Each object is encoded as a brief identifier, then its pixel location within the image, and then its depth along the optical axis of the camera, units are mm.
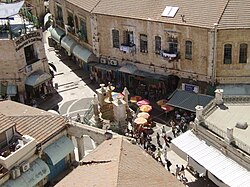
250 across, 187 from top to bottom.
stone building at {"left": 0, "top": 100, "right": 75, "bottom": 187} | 38781
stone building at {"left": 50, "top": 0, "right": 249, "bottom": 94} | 55125
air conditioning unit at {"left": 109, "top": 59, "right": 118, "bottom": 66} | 64875
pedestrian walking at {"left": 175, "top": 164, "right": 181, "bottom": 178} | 46219
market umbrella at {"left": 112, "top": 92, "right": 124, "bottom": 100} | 56012
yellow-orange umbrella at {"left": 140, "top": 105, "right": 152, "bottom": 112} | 55688
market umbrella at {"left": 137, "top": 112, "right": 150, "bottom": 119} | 54050
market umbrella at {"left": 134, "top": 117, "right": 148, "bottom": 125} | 52719
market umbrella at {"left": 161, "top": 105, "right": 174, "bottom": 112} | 56781
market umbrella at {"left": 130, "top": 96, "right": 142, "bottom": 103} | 58988
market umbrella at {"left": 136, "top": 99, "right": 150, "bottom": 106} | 57559
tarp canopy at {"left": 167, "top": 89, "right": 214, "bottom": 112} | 55969
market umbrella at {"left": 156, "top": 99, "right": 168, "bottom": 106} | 58359
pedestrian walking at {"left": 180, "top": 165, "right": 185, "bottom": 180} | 46191
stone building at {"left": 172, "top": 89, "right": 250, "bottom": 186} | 40094
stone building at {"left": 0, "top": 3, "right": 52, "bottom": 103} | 60812
